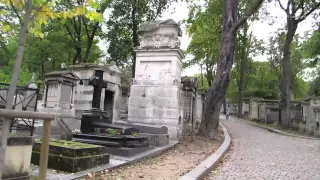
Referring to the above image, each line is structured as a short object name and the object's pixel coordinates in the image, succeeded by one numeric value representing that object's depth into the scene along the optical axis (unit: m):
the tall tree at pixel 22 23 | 1.67
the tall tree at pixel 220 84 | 9.99
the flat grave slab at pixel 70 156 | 4.08
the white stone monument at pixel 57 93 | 9.84
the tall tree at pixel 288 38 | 16.52
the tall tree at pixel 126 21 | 17.93
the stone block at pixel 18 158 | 2.94
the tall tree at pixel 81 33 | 20.92
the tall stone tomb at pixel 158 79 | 8.67
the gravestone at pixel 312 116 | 14.00
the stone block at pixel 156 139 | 7.18
